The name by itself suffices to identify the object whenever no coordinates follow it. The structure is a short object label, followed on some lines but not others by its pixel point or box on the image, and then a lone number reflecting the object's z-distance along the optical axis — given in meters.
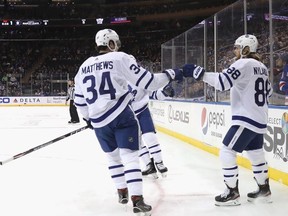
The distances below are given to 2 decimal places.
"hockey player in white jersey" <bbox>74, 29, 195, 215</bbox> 2.80
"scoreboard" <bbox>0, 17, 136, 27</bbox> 27.19
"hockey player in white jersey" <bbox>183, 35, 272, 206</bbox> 2.99
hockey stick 5.39
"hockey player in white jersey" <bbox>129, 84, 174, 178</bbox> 4.17
